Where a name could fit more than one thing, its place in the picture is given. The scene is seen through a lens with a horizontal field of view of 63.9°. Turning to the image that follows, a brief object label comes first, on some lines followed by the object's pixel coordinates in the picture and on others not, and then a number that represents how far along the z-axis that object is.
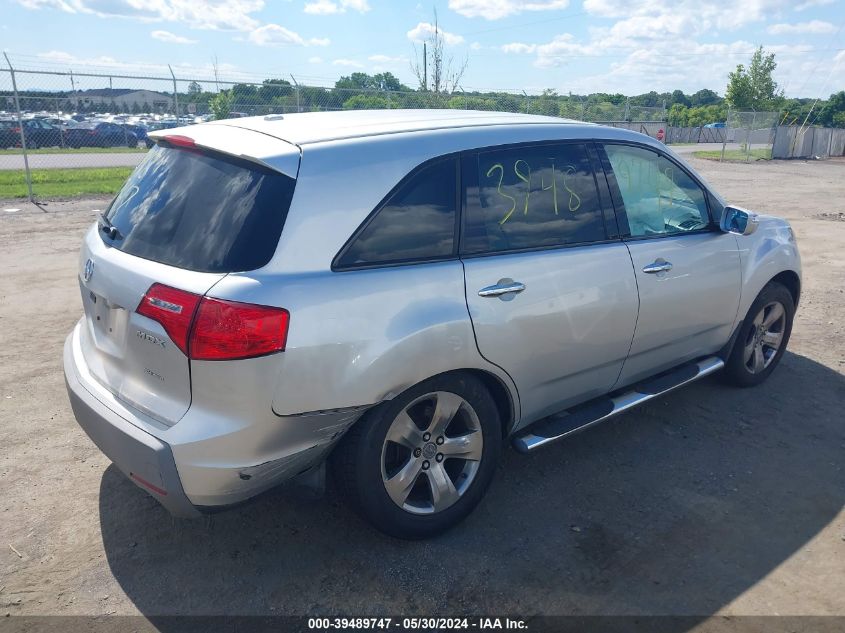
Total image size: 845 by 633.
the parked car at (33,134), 21.89
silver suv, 2.54
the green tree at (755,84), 42.75
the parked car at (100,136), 25.44
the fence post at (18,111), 12.34
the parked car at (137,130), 25.82
